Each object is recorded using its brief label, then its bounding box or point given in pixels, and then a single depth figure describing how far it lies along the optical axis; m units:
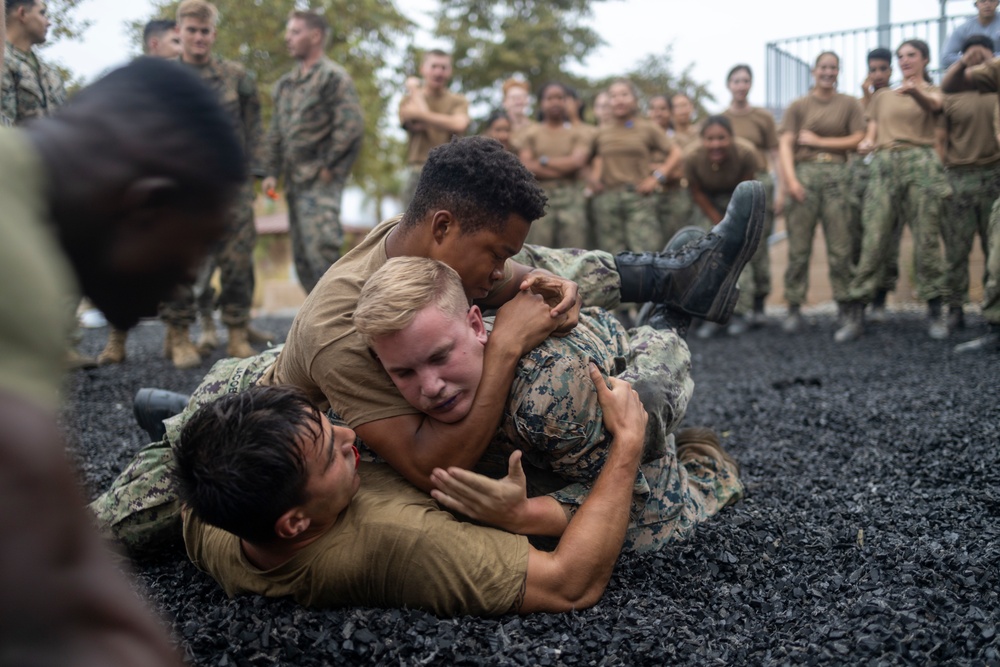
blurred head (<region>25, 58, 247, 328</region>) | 1.25
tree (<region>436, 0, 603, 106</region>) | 23.05
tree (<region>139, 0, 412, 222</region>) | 14.79
